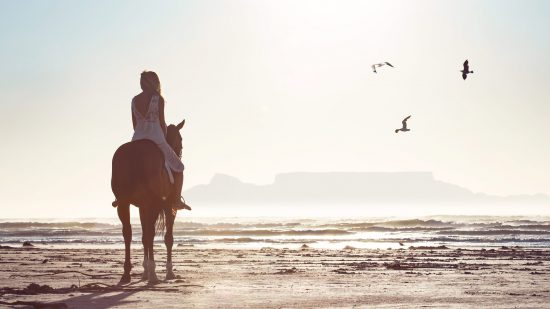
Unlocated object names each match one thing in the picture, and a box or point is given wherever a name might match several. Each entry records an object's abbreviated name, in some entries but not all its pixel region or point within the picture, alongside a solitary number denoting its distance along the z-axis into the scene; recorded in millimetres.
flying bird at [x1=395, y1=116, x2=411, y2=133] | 29906
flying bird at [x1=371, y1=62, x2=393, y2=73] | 28062
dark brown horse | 11984
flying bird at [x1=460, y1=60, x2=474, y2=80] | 24234
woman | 12352
